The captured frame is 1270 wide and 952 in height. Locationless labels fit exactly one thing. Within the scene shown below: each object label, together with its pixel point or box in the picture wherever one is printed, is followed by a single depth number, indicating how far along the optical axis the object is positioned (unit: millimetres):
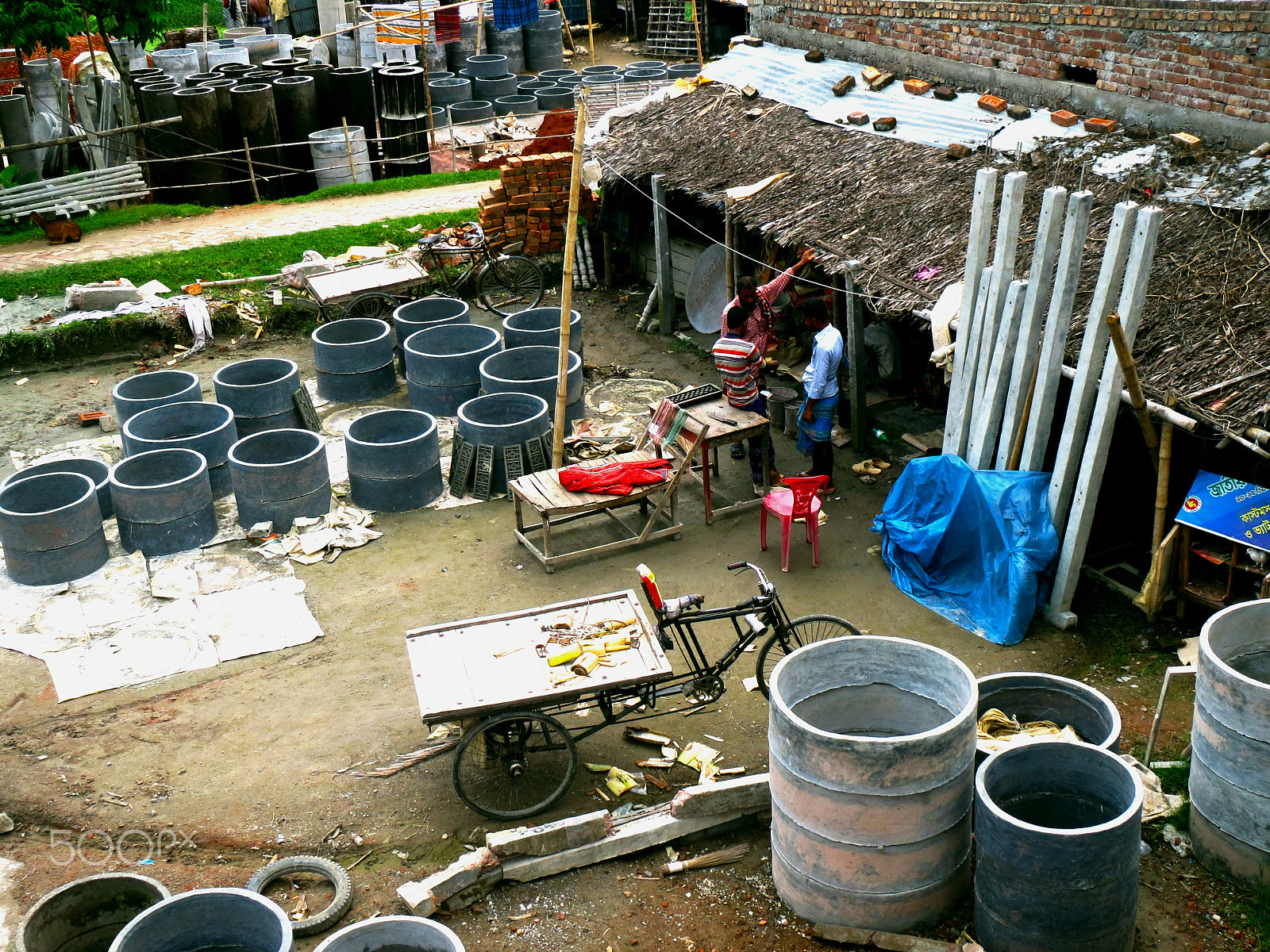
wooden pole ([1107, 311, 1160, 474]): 7738
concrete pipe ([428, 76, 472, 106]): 27000
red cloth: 9922
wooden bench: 9799
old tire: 6324
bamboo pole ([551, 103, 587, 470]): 9844
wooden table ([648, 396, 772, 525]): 10258
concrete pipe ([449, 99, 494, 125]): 25375
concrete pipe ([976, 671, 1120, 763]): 6605
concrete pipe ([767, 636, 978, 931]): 5590
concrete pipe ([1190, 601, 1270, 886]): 5816
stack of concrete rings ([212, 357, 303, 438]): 12266
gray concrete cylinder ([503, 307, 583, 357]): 13484
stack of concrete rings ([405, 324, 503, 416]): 12883
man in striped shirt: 10398
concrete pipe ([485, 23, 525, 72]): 32281
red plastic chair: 9609
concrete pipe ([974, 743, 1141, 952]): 5414
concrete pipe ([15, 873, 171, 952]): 6180
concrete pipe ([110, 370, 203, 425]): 12219
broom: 6672
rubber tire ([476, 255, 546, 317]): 15758
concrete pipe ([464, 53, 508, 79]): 29172
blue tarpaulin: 8625
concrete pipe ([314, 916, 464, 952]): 5461
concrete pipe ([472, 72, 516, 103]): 27281
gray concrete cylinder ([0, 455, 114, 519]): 10797
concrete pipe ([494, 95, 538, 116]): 25297
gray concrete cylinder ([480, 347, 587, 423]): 12195
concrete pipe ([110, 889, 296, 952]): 5621
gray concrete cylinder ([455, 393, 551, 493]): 11125
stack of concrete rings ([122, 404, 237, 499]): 11273
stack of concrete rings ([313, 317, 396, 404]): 13422
